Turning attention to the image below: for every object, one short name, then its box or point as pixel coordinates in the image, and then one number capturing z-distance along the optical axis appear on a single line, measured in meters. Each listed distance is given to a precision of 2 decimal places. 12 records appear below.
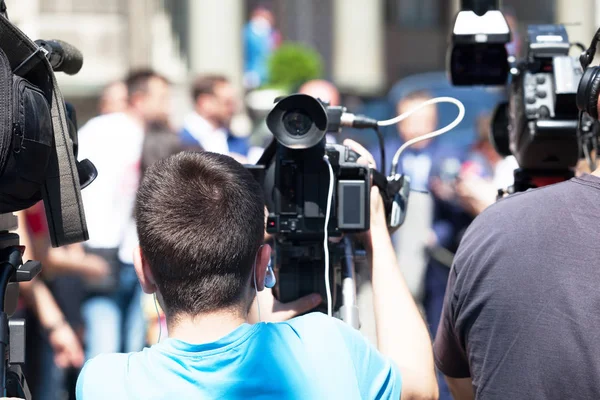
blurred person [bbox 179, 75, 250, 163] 9.98
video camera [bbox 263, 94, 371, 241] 3.85
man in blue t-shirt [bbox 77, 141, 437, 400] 2.97
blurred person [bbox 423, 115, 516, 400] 8.41
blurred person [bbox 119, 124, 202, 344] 8.24
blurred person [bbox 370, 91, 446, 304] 8.60
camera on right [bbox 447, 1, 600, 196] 4.50
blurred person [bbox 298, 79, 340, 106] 10.46
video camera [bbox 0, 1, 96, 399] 3.09
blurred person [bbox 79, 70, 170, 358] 8.19
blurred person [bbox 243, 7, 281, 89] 25.48
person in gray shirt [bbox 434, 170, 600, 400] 3.39
